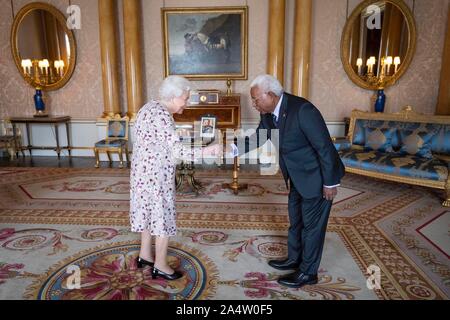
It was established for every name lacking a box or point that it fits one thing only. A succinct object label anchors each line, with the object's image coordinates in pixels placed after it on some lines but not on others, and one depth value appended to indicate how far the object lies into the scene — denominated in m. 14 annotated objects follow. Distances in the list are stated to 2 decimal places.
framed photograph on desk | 4.96
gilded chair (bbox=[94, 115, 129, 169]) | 6.41
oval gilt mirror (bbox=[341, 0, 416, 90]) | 6.41
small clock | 6.50
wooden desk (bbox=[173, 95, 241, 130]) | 6.49
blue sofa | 4.27
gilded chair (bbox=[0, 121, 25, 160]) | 6.85
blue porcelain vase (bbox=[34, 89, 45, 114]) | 6.96
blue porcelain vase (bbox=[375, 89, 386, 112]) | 6.37
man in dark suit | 2.12
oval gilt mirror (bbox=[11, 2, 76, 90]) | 6.99
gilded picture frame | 6.69
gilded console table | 6.78
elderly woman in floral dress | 2.17
